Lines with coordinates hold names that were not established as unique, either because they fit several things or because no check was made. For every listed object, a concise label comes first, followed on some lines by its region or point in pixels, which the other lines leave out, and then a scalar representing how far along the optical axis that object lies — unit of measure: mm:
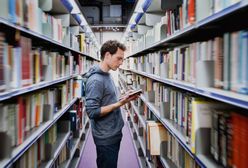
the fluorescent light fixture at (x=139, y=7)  3516
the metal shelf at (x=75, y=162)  4115
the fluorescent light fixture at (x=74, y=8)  3530
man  2453
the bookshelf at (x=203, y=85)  1172
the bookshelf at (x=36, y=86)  1493
